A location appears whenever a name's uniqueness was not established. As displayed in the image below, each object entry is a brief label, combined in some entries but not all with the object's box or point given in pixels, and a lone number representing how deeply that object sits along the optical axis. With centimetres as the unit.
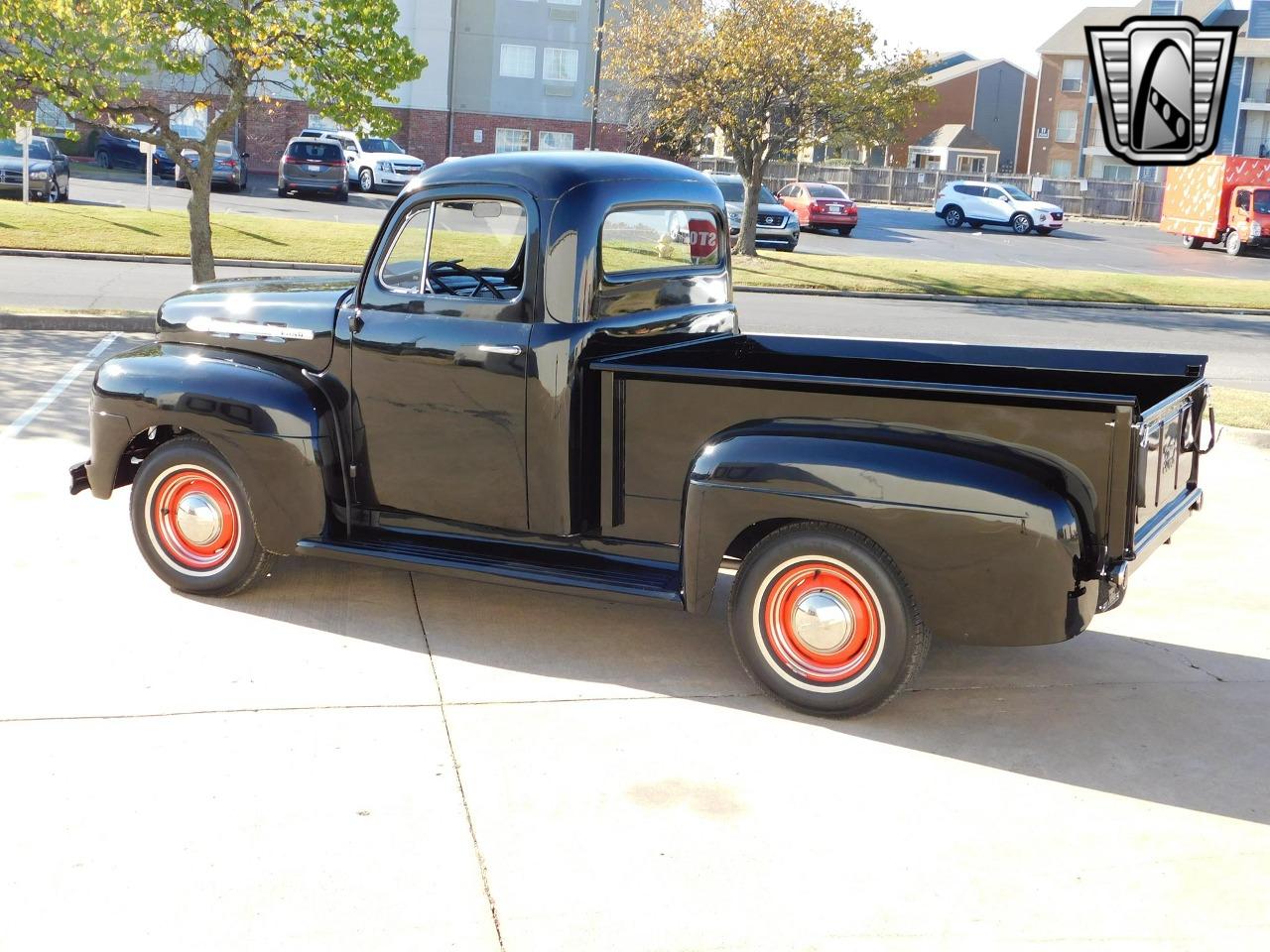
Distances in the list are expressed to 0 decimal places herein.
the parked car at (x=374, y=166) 4047
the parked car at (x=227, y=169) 3572
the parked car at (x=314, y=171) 3575
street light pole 3420
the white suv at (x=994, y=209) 4197
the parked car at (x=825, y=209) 3766
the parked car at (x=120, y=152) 4206
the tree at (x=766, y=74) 2275
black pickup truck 477
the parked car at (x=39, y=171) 2867
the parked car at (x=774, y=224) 3031
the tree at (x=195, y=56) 1459
